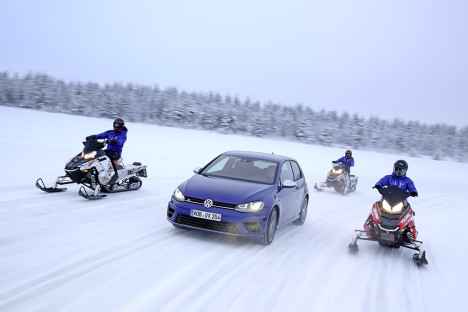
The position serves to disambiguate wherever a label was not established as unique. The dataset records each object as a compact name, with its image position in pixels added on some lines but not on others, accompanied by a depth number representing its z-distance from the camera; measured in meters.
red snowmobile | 7.63
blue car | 6.99
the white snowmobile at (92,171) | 9.62
